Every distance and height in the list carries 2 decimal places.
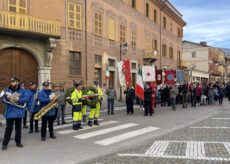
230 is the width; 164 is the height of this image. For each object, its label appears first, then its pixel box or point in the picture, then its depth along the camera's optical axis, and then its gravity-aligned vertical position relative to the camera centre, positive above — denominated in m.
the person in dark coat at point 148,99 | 11.91 -0.68
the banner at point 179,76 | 21.94 +0.82
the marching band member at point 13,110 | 6.26 -0.64
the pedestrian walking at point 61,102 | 9.56 -0.66
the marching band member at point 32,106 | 8.18 -0.71
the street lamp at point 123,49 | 19.86 +2.96
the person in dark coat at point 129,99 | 12.65 -0.72
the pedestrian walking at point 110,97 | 12.56 -0.64
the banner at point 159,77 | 20.11 +0.66
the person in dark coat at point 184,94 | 16.00 -0.60
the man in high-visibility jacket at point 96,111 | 9.09 -0.96
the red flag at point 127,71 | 13.98 +0.80
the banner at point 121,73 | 13.87 +0.68
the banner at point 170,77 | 18.36 +0.60
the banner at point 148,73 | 14.62 +0.71
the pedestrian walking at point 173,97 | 14.42 -0.74
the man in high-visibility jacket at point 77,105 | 8.25 -0.67
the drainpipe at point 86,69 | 17.03 +1.11
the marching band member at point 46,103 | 7.08 -0.55
